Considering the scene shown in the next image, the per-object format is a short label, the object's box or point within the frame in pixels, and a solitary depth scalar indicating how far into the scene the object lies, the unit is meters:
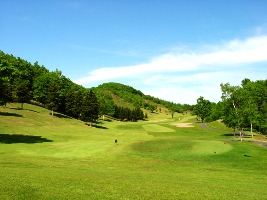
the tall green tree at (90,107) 90.62
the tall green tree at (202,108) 138.25
